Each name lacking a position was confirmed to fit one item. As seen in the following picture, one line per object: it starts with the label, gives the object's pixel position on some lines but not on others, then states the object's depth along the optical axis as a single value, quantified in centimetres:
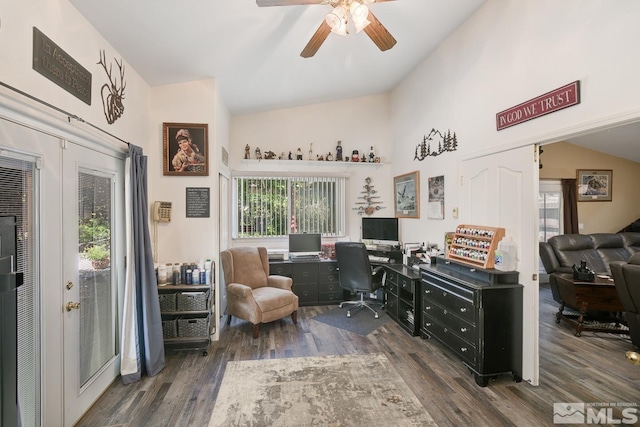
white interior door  246
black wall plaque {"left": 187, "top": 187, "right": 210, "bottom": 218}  335
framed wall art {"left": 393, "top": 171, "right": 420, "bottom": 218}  437
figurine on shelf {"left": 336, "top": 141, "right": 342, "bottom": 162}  506
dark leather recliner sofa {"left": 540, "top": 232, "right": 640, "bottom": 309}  450
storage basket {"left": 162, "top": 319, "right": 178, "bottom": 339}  311
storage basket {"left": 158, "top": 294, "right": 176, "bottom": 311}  308
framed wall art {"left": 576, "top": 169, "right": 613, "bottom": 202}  574
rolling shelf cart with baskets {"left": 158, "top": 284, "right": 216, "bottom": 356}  309
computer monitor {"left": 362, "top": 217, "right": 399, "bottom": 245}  469
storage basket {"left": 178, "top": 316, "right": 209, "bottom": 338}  312
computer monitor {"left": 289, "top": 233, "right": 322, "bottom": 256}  473
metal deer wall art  239
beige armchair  352
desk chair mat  378
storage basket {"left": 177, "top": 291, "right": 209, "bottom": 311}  310
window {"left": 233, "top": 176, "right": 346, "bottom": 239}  491
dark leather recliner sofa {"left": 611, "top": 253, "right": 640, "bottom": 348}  184
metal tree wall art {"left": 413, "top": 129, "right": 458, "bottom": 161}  351
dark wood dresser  250
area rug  213
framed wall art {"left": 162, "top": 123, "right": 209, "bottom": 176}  330
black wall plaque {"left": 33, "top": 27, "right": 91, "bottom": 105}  171
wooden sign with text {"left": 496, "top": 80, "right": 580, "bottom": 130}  212
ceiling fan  188
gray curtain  261
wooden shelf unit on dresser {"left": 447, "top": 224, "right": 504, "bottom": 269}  269
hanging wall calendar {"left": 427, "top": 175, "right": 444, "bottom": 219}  375
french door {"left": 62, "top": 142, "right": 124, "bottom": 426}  203
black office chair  404
